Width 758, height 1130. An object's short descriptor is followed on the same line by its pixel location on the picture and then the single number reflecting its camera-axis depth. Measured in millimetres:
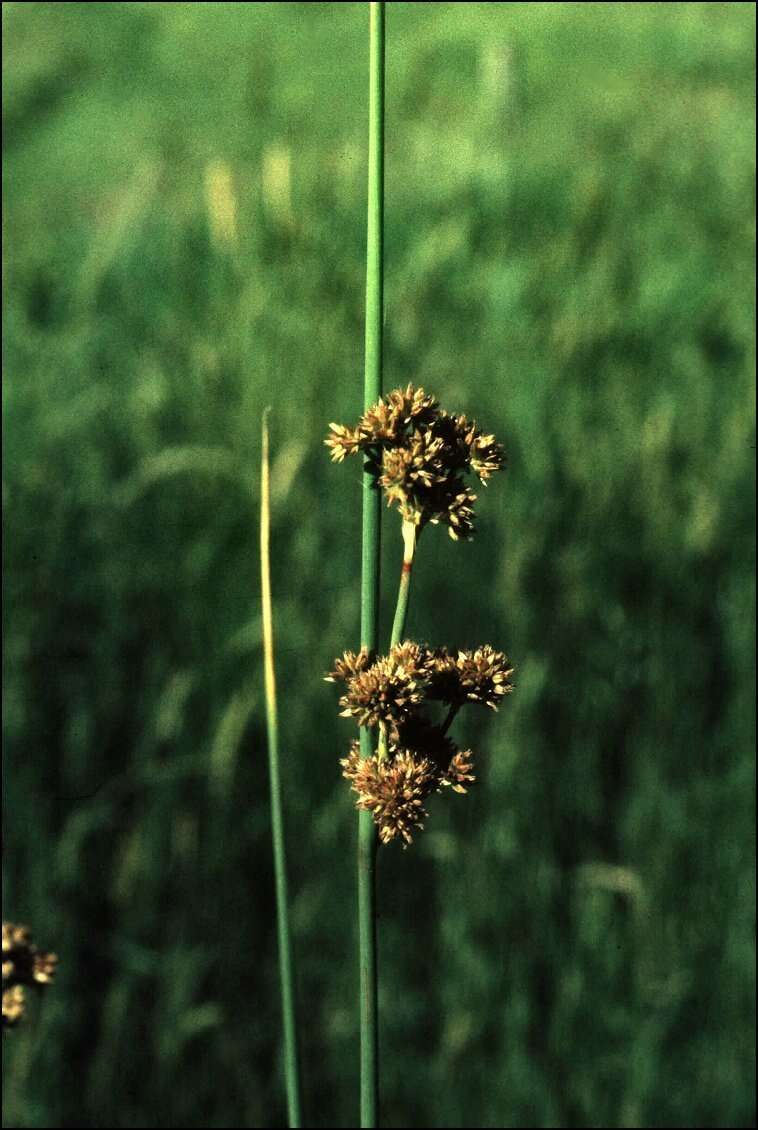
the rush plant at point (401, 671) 562
